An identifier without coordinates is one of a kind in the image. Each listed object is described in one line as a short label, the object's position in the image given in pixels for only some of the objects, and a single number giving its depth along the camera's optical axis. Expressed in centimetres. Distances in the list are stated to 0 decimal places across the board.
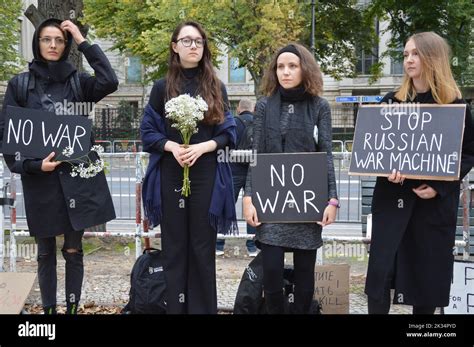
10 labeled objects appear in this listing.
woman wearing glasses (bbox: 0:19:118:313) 396
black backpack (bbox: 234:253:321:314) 413
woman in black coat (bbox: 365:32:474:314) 351
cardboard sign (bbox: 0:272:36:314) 430
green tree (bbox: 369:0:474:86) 1808
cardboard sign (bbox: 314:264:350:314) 471
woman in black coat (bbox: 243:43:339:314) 366
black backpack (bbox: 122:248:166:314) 434
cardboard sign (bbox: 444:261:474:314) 428
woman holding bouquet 378
